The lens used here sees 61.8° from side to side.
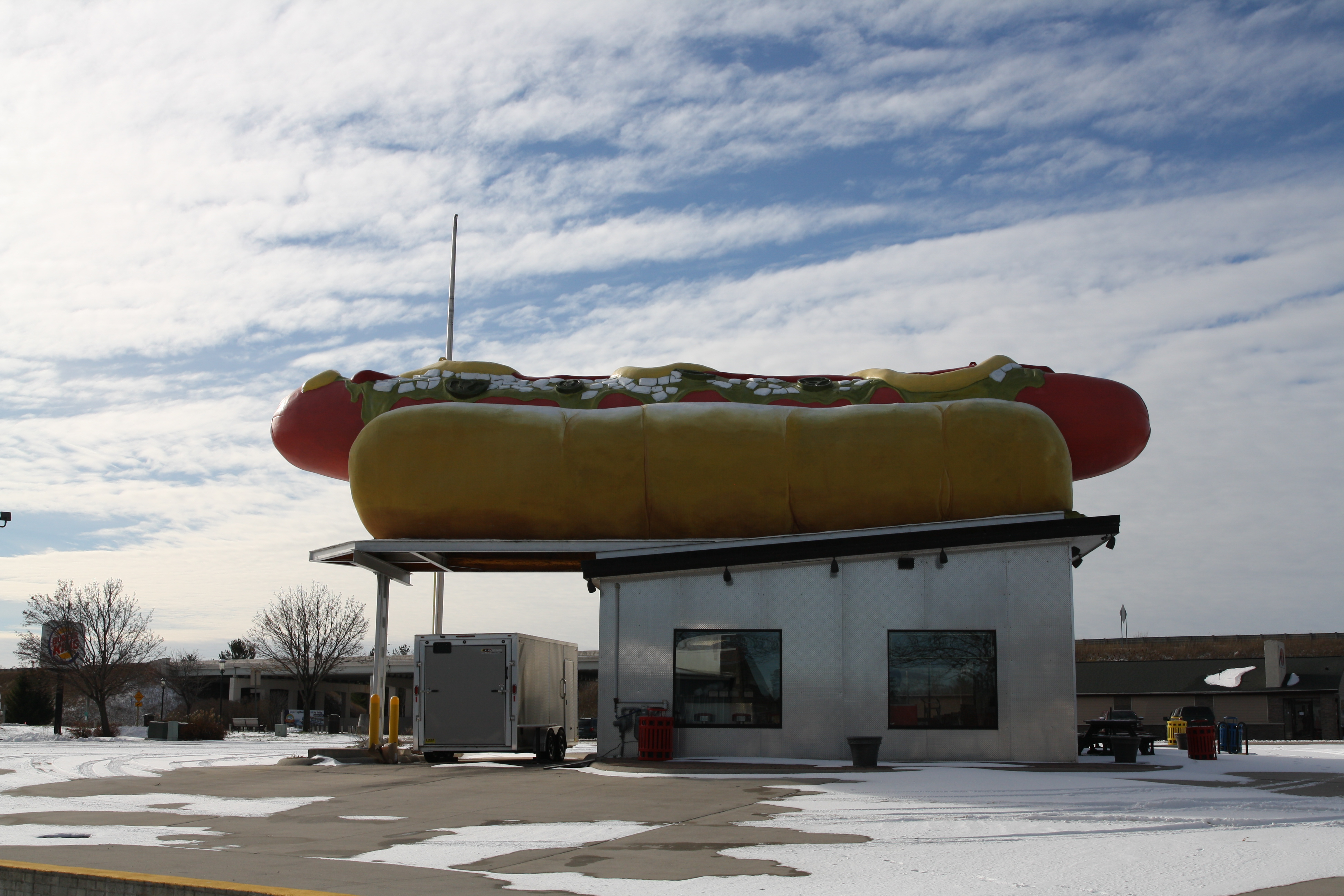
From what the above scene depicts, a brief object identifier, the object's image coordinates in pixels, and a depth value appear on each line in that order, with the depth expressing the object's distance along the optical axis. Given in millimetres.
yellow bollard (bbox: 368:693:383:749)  20641
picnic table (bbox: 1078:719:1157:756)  21094
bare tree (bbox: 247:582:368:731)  57000
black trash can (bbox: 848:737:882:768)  16453
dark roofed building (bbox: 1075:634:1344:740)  49688
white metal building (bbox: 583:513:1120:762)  17688
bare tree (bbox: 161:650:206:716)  65000
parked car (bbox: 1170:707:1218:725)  35362
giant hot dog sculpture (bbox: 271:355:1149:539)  20344
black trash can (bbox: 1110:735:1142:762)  17719
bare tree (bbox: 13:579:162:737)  44188
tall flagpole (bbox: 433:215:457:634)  26734
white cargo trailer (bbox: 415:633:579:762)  19734
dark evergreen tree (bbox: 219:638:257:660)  83625
